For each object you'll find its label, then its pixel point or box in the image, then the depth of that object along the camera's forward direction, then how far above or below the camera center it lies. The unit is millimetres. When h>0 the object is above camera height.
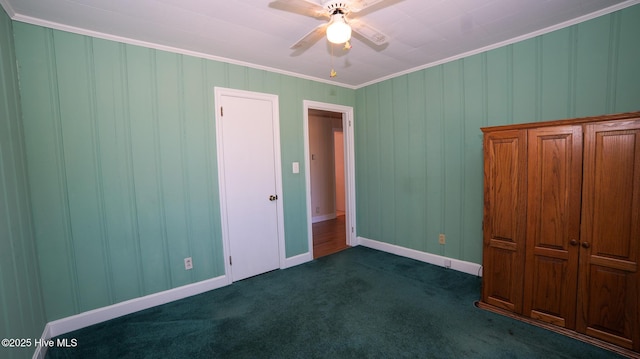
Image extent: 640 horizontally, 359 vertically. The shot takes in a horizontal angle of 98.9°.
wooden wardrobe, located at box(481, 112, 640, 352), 1923 -545
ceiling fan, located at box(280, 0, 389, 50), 1616 +929
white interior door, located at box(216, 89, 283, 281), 3156 -179
